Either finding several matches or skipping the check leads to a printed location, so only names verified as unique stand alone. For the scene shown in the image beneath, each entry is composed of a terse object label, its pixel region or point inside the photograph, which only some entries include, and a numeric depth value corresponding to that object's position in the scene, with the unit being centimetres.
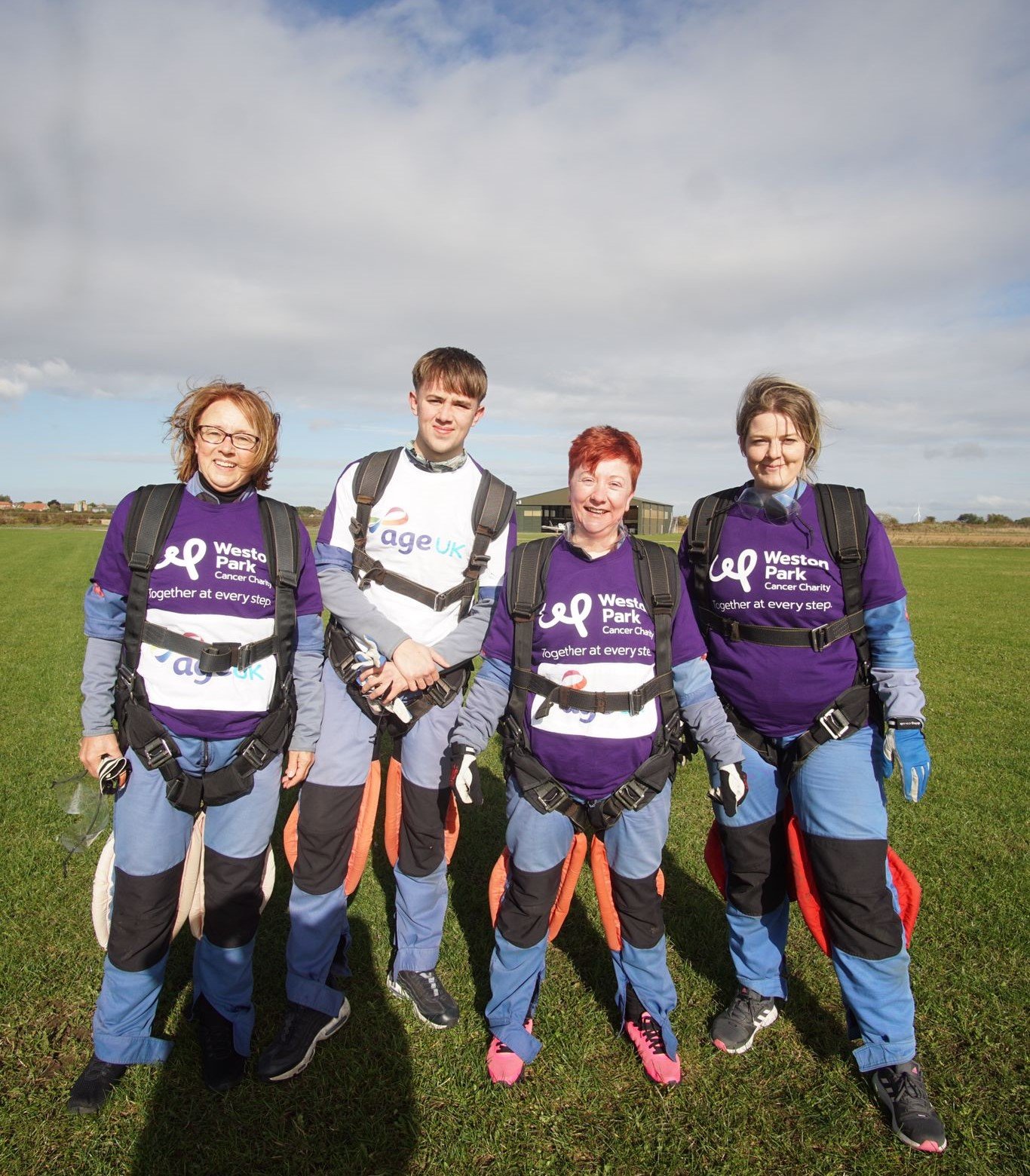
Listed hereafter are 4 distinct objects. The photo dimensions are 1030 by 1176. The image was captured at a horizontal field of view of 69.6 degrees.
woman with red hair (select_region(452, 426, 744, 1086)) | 325
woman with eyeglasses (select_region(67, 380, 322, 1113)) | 308
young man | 351
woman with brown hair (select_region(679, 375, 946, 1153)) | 317
